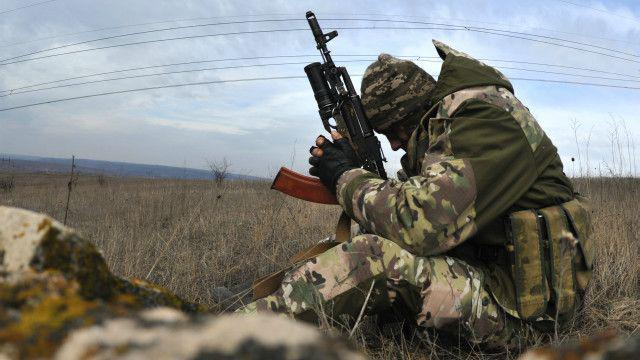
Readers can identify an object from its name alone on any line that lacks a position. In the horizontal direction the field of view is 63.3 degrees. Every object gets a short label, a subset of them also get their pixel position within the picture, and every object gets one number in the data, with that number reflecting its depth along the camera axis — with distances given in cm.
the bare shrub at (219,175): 1854
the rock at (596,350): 62
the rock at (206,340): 60
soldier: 226
